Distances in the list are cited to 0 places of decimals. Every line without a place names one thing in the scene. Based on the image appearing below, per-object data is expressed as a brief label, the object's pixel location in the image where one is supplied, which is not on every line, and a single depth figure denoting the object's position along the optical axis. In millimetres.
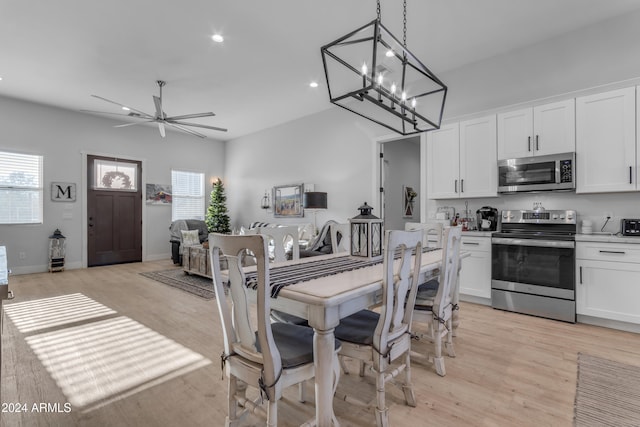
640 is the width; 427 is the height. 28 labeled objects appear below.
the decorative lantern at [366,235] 2117
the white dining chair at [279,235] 2455
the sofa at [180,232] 6629
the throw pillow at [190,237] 6207
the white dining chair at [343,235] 3032
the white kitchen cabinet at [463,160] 3936
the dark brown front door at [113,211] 6449
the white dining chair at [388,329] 1572
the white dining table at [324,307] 1361
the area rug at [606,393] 1750
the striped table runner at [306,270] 1588
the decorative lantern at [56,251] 5812
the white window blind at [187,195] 7668
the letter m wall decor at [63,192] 5941
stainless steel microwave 3377
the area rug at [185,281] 4484
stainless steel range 3242
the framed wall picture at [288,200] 6535
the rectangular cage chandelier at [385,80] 3863
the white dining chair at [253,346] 1283
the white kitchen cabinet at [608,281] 2941
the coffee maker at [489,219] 4016
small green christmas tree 7613
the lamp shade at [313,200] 5582
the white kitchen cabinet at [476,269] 3775
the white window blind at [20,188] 5488
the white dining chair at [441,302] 2146
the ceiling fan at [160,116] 4277
